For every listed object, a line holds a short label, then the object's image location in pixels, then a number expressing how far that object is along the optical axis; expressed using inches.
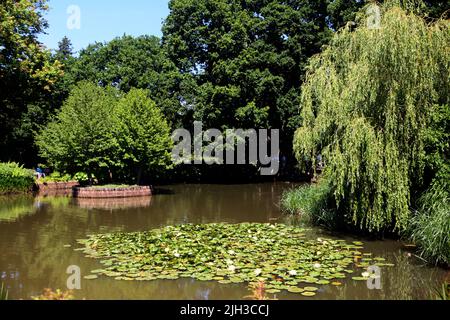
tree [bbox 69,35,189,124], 1239.5
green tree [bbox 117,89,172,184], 919.7
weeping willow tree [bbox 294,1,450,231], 426.0
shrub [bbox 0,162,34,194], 890.1
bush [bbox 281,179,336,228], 533.6
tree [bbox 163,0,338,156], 1168.2
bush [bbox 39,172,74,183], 1048.8
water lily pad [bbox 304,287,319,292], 302.1
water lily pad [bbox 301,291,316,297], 292.3
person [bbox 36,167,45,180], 1104.5
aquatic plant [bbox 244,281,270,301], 241.4
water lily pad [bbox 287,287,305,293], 297.4
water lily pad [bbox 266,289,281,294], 294.1
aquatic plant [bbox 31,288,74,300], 217.5
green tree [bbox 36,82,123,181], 950.4
